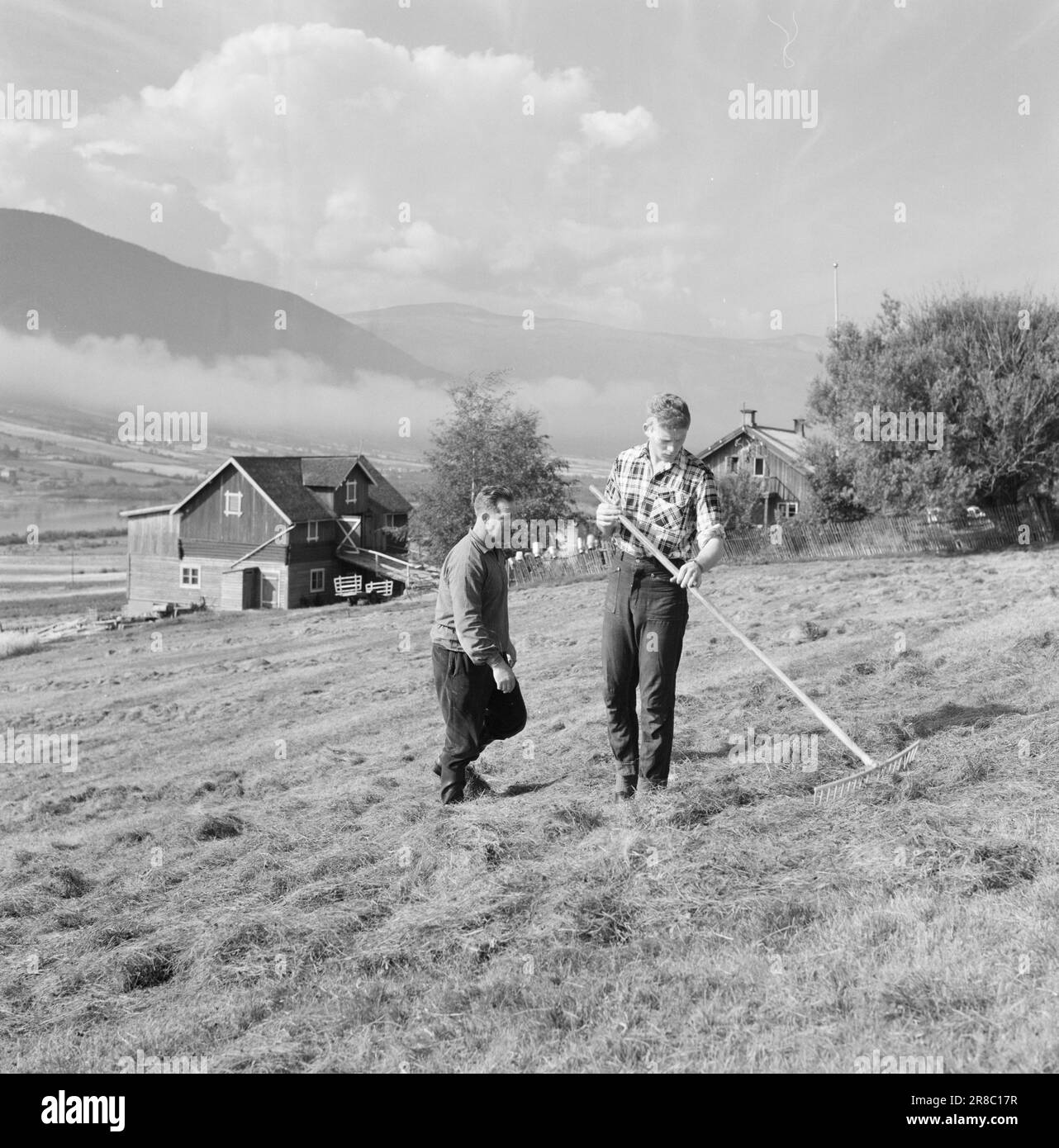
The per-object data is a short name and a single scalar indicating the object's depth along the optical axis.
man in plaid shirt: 6.89
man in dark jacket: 7.36
